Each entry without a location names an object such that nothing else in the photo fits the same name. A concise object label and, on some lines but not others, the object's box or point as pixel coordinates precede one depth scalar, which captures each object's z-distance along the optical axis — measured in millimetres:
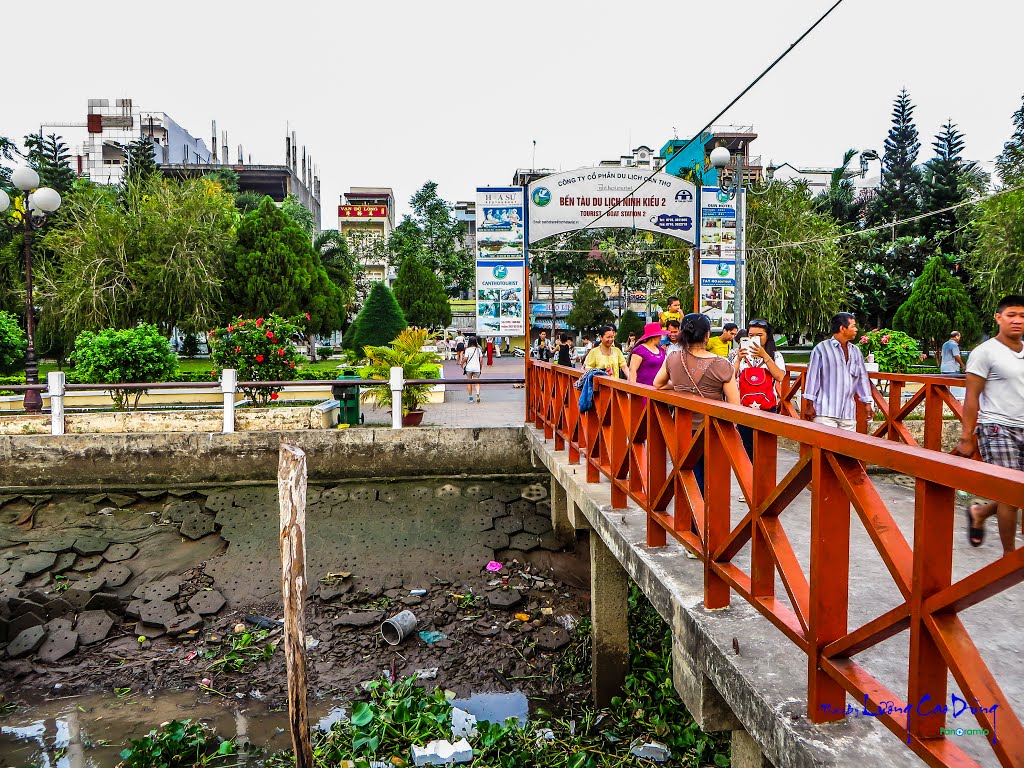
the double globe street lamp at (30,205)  11469
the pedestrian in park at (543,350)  19328
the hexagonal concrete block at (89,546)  9016
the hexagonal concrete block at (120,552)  8945
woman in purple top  5832
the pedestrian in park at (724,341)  6547
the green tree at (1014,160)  22659
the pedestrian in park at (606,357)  7012
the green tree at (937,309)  24672
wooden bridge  1691
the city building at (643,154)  44219
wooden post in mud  4973
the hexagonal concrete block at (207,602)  7938
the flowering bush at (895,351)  13297
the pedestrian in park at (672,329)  6795
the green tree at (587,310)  49522
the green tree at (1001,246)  20703
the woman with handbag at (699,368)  4051
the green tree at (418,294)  39125
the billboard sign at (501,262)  8844
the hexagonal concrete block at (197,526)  9391
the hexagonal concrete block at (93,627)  7445
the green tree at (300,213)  40406
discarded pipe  7234
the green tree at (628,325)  39312
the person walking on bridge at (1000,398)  3609
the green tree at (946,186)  35500
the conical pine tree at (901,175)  38156
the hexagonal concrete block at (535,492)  10188
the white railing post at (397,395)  10273
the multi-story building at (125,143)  59656
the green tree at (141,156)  40719
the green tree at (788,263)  25359
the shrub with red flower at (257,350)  11109
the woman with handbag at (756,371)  6113
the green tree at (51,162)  32719
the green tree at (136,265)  21578
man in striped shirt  5484
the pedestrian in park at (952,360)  13834
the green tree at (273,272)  26141
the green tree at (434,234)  46719
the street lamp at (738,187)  11383
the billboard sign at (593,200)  8883
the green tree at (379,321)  23594
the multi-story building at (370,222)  52719
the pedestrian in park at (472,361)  16219
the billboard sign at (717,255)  9406
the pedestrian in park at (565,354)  14511
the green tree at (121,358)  11141
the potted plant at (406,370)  11195
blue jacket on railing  5816
